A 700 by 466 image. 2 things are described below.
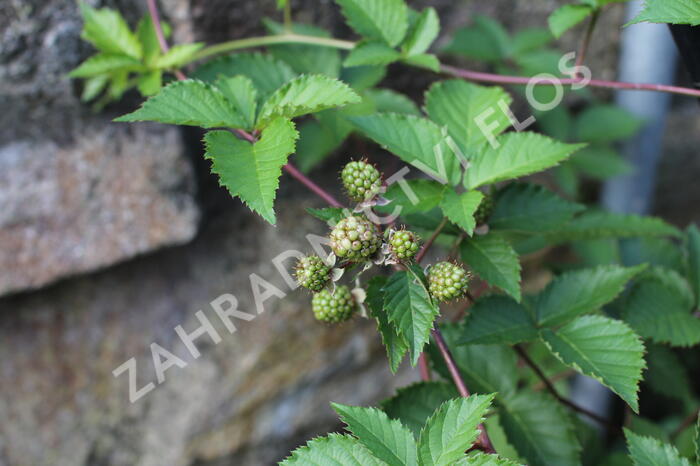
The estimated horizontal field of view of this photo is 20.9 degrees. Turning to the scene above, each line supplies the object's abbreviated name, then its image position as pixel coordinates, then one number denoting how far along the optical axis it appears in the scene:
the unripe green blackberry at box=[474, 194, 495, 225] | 0.65
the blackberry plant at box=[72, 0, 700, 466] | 0.60
